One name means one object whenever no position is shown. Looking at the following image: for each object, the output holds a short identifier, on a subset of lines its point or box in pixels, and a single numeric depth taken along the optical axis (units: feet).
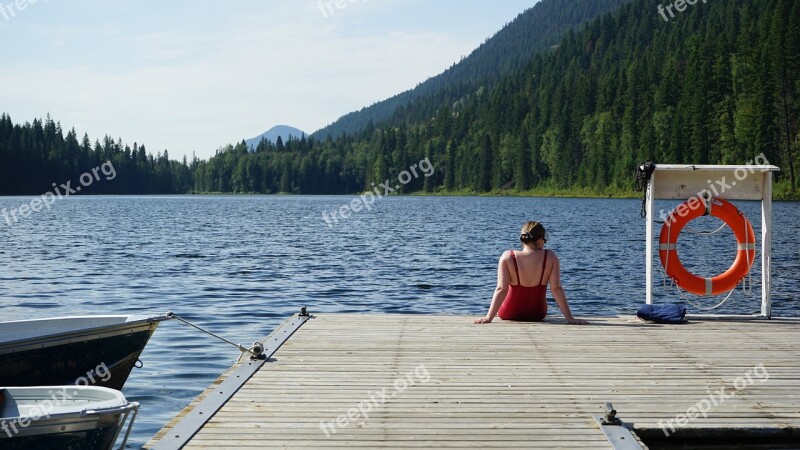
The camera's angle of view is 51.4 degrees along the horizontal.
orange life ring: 32.73
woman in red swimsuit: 29.09
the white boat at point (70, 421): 16.81
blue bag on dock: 31.53
